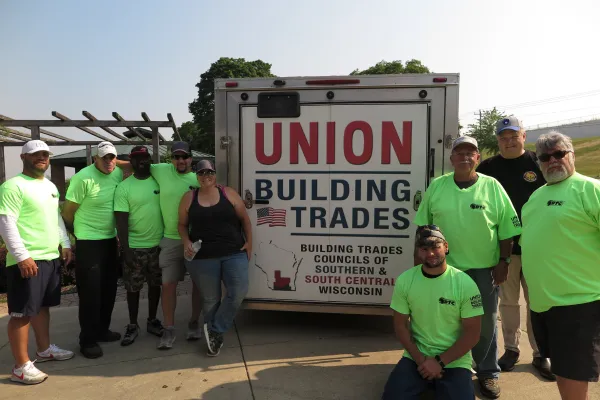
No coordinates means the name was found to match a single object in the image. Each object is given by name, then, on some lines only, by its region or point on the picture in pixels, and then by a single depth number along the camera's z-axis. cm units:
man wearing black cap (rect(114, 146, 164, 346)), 389
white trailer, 375
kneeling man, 269
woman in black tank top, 370
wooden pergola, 802
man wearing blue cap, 344
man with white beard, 222
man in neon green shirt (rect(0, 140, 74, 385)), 319
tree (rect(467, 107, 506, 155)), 3377
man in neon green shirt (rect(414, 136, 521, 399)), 292
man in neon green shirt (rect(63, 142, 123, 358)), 377
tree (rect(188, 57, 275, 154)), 3609
